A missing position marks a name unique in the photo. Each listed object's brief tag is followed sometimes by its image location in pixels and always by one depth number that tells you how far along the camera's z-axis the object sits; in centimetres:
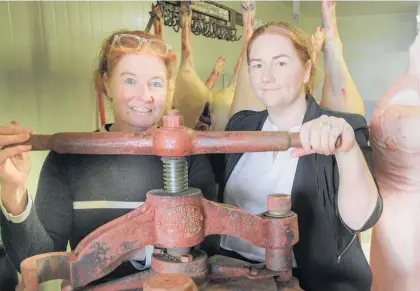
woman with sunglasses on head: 76
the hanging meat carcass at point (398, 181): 92
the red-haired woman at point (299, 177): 78
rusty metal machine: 54
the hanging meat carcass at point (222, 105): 112
